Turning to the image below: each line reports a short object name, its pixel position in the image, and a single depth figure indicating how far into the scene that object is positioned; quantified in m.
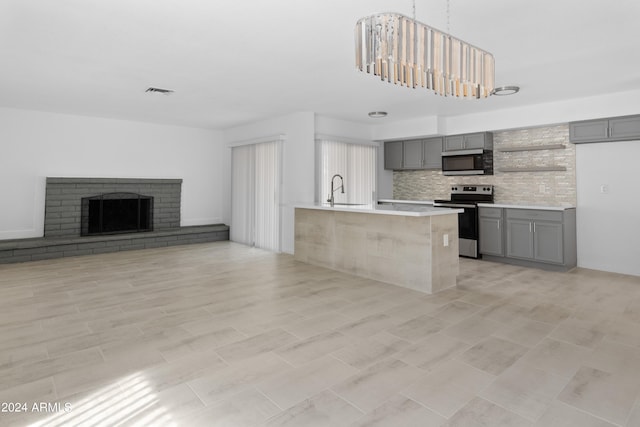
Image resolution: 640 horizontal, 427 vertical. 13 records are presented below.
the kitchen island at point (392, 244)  4.22
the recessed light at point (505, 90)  4.72
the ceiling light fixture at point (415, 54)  2.02
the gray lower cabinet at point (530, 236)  5.24
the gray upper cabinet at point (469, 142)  6.37
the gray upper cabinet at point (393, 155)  7.73
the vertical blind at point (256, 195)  6.92
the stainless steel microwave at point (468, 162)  6.40
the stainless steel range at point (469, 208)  6.16
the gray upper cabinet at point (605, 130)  4.91
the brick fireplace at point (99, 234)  6.01
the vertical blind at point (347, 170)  6.73
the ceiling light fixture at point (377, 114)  6.36
